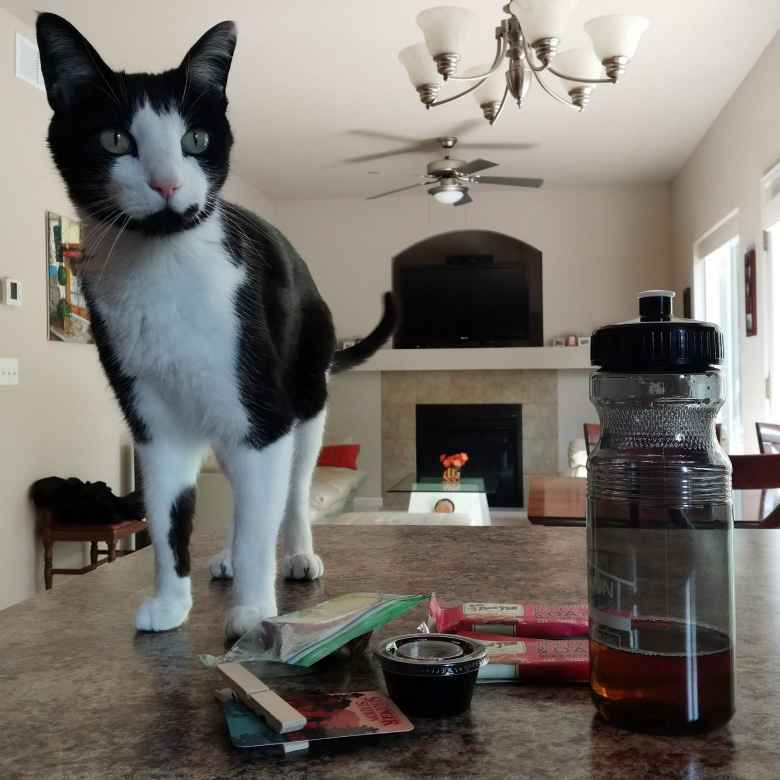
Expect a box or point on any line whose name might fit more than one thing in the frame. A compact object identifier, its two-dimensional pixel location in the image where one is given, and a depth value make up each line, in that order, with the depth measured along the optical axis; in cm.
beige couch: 391
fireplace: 650
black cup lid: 47
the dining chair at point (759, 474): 133
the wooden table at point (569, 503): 238
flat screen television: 654
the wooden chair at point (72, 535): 331
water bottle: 44
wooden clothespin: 44
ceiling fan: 441
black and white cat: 64
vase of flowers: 467
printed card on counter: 44
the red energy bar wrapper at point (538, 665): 53
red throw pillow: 582
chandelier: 236
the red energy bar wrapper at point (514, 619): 62
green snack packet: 54
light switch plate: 317
